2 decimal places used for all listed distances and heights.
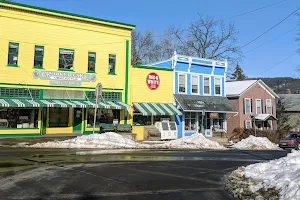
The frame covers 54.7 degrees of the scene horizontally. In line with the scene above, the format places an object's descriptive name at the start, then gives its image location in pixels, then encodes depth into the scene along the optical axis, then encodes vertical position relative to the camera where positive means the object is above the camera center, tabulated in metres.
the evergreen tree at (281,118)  48.38 +0.56
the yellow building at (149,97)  25.81 +2.14
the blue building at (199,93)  29.33 +2.89
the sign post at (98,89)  18.08 +1.83
